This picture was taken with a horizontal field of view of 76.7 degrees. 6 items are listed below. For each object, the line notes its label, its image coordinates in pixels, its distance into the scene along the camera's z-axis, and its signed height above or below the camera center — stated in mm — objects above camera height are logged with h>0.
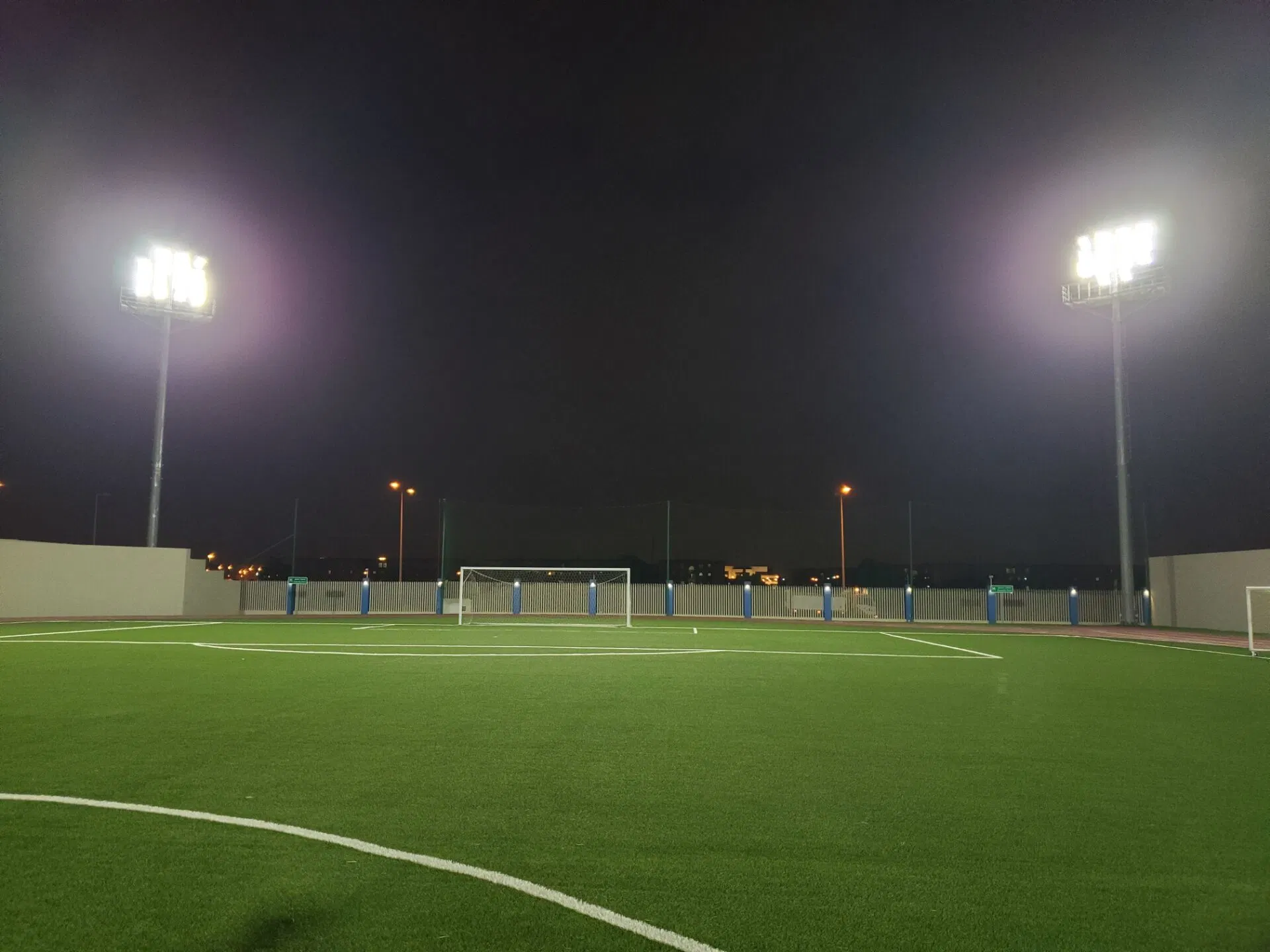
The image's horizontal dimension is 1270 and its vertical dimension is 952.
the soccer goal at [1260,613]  21219 -899
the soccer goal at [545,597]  31031 -1163
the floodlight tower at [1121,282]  25969 +10029
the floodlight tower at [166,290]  29797 +10141
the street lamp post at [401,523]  40781 +2113
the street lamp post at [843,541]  35219 +1372
